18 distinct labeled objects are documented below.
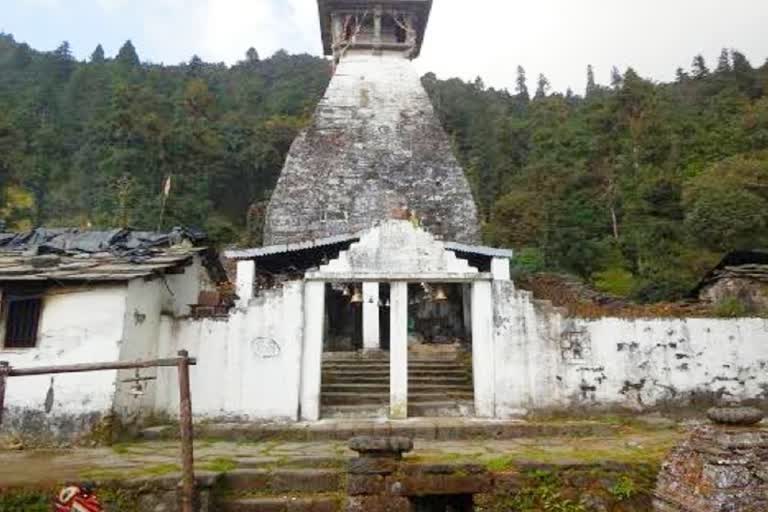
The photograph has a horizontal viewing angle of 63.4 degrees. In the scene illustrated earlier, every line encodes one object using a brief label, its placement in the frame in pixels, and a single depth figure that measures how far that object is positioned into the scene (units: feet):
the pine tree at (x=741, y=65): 154.40
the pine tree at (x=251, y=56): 241.94
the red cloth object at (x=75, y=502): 17.66
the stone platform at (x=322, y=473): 20.83
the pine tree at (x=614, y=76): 254.24
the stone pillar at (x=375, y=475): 19.57
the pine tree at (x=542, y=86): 256.73
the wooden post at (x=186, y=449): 19.47
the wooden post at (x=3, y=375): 21.54
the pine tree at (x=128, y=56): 203.27
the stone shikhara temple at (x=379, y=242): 35.47
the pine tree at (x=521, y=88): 232.12
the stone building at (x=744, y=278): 54.54
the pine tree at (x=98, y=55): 229.04
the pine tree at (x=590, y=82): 245.08
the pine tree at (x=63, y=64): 207.21
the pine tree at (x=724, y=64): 164.75
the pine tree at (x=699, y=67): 190.97
